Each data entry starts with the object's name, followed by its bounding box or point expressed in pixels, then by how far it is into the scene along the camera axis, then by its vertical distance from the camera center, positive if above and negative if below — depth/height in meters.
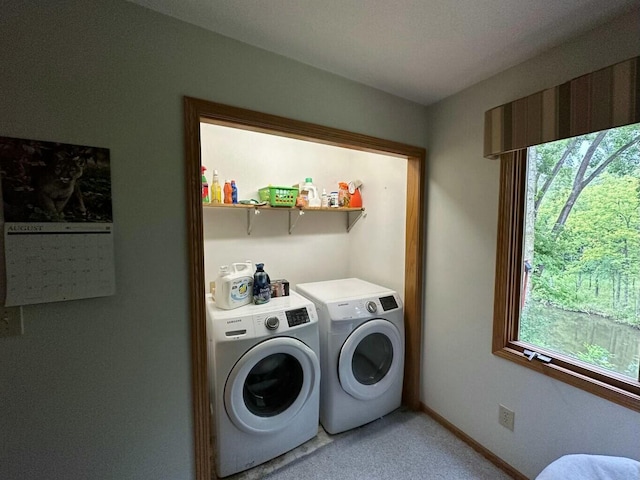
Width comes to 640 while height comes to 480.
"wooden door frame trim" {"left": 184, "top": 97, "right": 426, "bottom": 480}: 1.20 +0.20
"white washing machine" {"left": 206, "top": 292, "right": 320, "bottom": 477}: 1.43 -0.91
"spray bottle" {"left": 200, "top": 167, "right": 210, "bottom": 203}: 1.89 +0.24
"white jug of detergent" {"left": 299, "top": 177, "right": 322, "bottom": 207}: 2.37 +0.30
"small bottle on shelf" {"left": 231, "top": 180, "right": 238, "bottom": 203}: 2.04 +0.25
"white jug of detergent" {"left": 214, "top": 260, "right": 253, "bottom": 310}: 1.63 -0.40
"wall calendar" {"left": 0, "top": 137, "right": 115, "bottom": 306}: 0.91 +0.01
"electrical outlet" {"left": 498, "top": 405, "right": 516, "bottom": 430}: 1.51 -1.10
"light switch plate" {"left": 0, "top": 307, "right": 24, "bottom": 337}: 0.92 -0.34
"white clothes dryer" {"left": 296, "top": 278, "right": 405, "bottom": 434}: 1.77 -0.91
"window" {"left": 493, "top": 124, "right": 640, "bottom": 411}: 1.15 -0.18
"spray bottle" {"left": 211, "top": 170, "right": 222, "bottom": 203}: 1.97 +0.26
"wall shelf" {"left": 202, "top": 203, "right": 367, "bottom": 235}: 2.00 +0.13
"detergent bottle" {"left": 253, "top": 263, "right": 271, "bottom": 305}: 1.74 -0.41
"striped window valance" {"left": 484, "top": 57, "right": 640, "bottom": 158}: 1.01 +0.50
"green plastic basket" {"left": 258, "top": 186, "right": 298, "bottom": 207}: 2.05 +0.23
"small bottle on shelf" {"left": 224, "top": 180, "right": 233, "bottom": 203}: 2.03 +0.25
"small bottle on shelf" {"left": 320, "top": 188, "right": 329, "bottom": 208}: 2.45 +0.23
